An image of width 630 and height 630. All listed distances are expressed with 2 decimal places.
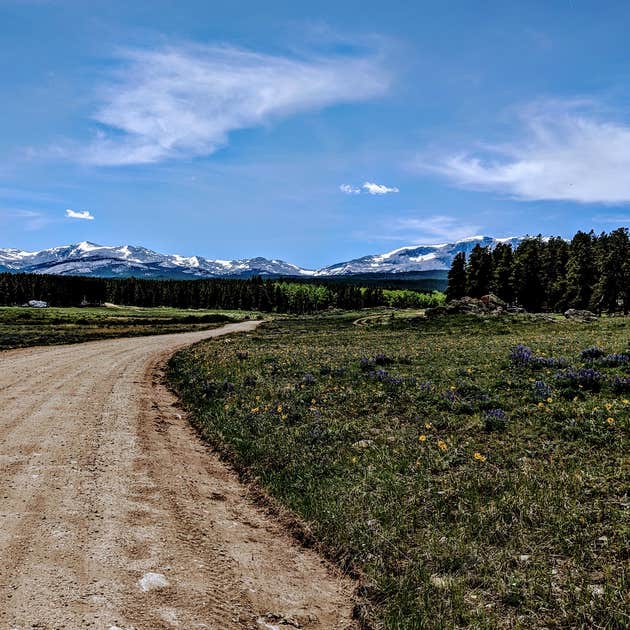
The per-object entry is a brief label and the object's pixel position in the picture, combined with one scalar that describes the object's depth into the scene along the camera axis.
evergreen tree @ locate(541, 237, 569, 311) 86.56
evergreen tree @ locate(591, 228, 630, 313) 73.38
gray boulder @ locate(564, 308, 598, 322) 50.29
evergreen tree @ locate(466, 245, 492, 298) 97.94
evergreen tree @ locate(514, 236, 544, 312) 88.03
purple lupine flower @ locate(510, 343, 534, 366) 15.17
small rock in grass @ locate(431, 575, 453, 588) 5.50
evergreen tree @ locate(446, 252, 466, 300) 104.12
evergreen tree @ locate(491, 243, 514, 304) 91.56
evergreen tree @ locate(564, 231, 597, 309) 80.19
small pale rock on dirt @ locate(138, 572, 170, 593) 5.40
